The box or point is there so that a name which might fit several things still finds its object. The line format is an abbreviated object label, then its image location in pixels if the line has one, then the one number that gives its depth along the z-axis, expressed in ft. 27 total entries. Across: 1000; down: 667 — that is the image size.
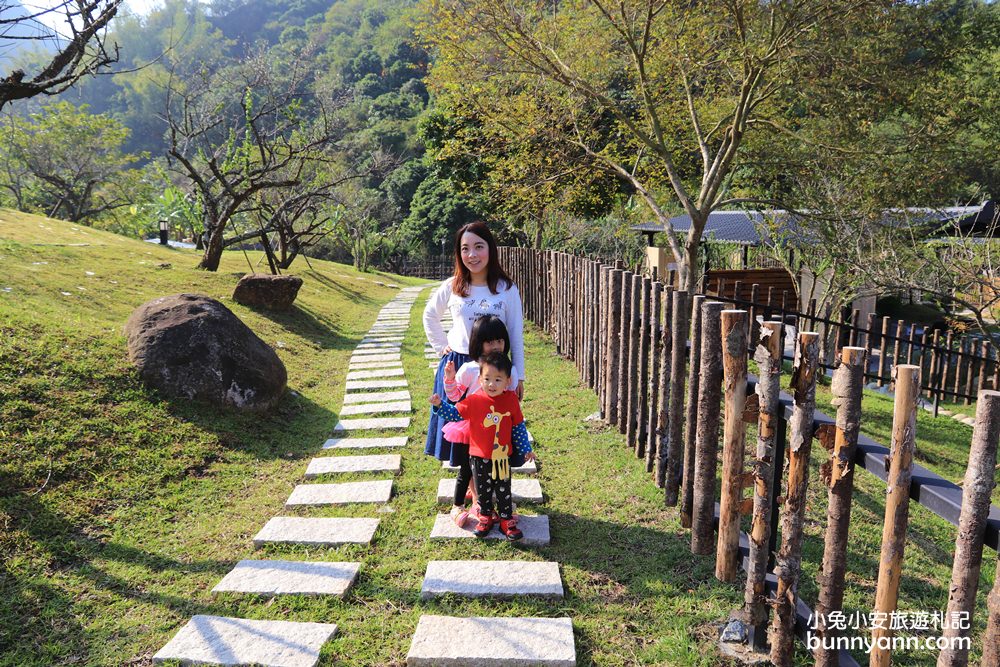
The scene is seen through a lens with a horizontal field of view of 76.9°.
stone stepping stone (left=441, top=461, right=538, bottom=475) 14.46
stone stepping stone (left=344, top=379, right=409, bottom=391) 23.11
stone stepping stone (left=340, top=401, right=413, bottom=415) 20.16
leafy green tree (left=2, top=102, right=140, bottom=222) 82.58
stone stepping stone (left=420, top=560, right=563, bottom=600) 9.58
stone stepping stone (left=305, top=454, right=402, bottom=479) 14.92
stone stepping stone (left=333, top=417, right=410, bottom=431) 18.51
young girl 10.71
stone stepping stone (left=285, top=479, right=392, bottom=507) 13.15
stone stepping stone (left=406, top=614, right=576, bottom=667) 7.97
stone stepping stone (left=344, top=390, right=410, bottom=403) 21.56
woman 11.39
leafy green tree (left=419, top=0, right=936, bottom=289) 19.76
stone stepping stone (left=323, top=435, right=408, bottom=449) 16.75
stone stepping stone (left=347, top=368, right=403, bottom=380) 24.89
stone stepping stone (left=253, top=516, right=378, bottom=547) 11.42
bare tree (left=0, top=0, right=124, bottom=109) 12.75
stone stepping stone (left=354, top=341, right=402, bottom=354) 30.57
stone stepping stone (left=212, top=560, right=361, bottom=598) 9.77
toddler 10.61
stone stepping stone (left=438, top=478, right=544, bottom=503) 12.87
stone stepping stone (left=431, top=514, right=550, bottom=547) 11.17
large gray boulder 17.56
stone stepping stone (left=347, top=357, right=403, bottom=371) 26.73
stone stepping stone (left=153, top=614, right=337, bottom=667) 8.08
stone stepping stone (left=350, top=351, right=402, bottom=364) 28.50
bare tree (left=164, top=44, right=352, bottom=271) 40.37
